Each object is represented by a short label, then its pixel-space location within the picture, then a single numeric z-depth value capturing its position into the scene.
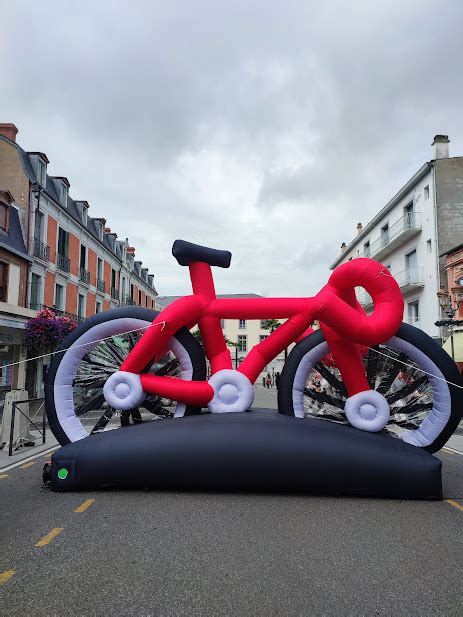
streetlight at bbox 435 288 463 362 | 16.48
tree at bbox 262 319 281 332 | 52.03
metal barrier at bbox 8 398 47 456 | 9.04
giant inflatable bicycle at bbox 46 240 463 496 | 6.96
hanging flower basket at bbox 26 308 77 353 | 18.28
